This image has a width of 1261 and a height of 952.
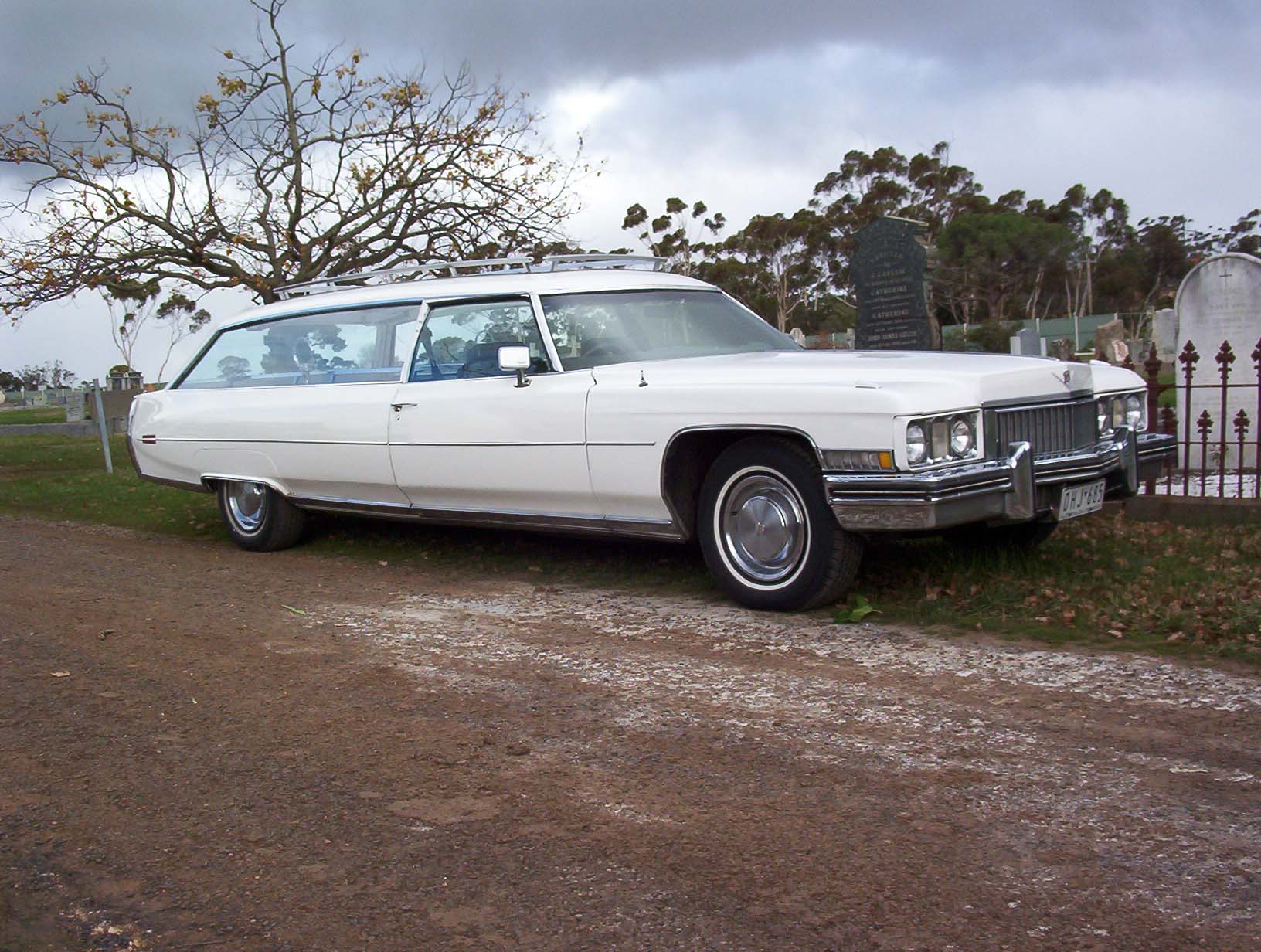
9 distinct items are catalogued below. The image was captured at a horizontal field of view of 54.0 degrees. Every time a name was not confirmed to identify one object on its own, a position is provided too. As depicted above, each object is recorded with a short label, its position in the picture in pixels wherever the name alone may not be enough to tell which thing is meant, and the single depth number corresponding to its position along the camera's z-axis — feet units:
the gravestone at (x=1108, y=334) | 83.51
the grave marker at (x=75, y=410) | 98.37
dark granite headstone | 41.63
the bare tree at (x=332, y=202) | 59.36
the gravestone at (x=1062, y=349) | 71.67
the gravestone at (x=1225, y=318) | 39.52
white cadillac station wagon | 17.70
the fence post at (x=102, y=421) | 50.39
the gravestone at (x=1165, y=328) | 73.26
